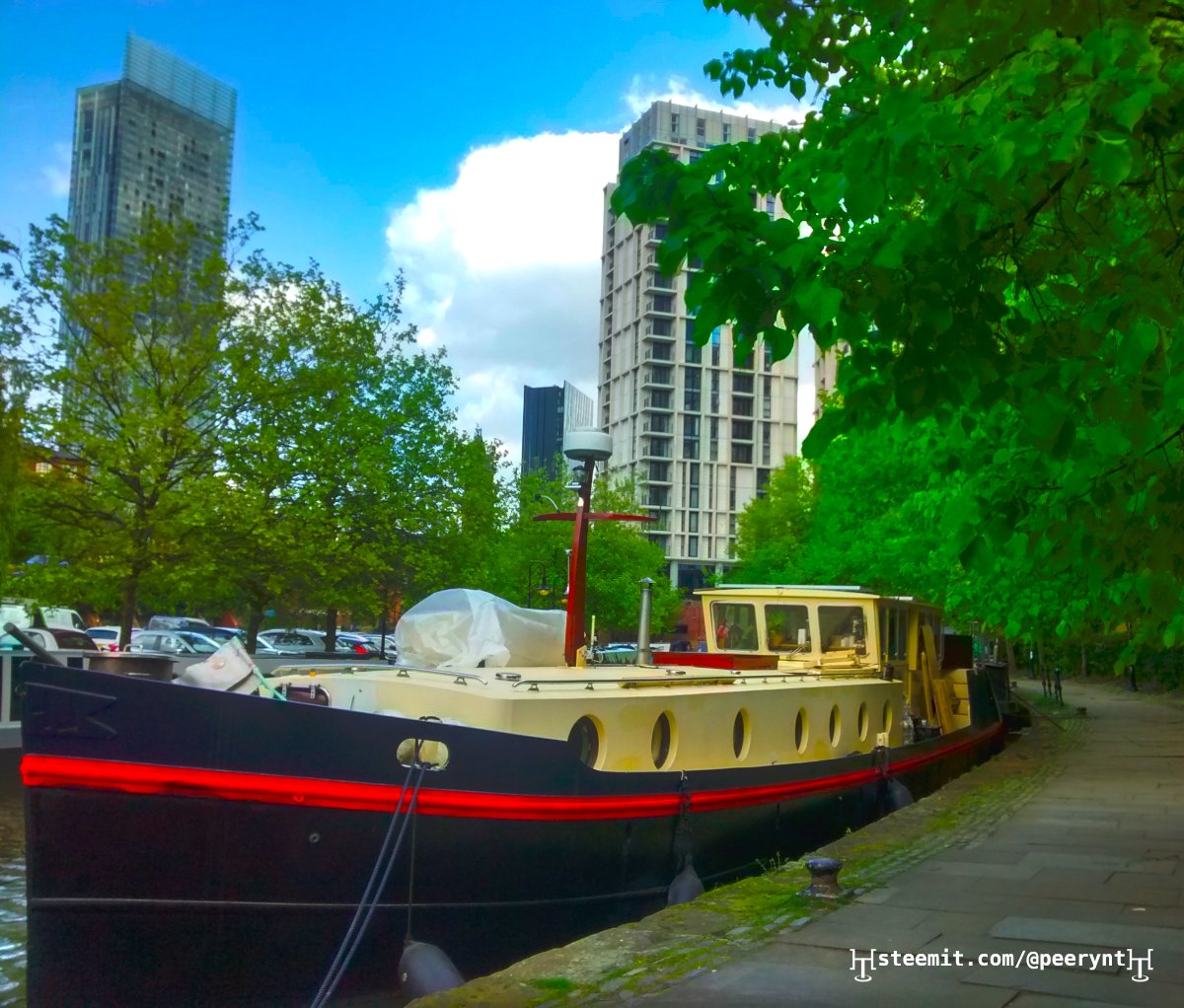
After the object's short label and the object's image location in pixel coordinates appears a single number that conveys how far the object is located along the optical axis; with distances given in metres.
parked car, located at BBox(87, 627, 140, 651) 38.41
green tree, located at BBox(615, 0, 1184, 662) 4.27
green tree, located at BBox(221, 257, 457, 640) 23.38
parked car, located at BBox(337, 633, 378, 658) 41.22
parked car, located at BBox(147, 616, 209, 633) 48.16
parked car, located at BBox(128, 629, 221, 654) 33.19
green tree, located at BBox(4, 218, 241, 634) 21.17
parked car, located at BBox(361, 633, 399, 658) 42.81
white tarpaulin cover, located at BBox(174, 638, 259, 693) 7.09
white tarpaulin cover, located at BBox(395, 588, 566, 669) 10.09
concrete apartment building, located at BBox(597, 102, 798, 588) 91.75
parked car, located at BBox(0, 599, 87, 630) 21.39
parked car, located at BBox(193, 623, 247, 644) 44.63
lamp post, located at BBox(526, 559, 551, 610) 41.94
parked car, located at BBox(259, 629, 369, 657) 42.69
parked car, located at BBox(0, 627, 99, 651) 22.56
